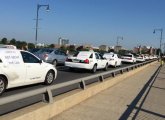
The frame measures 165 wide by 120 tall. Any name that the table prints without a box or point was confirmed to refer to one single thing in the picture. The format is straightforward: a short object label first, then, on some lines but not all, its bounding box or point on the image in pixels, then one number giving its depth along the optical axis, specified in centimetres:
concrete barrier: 333
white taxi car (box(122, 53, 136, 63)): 2532
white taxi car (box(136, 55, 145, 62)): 3139
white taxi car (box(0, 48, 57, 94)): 582
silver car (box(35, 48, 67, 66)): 1402
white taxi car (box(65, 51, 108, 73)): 1221
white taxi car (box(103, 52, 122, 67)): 1779
